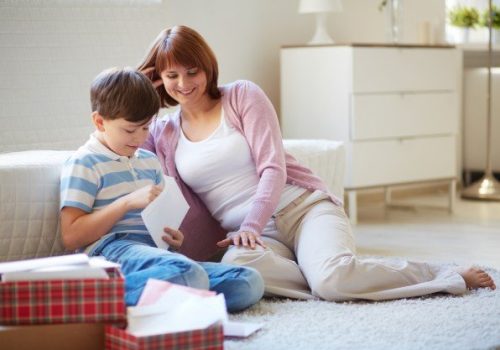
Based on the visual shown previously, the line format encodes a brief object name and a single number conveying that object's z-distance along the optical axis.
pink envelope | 1.96
